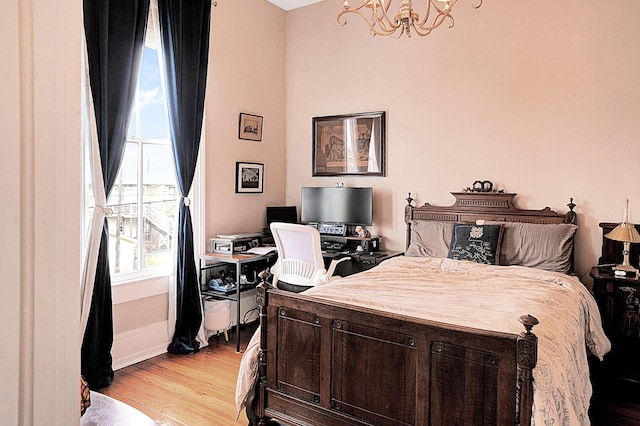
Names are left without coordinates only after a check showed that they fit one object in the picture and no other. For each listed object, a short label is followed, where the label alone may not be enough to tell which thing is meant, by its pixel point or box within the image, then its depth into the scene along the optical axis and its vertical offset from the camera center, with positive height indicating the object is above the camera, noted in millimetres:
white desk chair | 3758 -485
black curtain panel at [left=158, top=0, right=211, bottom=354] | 3900 +691
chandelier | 2574 +1043
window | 3727 +50
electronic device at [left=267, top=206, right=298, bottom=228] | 4977 -165
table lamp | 3199 -233
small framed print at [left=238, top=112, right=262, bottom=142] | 4688 +732
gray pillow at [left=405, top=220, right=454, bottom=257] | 4066 -337
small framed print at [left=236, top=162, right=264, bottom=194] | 4684 +219
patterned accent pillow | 3686 -341
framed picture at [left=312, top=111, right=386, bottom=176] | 4684 +579
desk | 4004 -583
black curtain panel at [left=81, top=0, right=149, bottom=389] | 3223 +715
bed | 1965 -716
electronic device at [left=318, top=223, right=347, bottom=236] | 4723 -297
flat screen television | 4590 -57
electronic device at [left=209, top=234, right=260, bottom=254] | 4188 -426
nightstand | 3213 -831
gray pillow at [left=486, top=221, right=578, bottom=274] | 3559 -335
